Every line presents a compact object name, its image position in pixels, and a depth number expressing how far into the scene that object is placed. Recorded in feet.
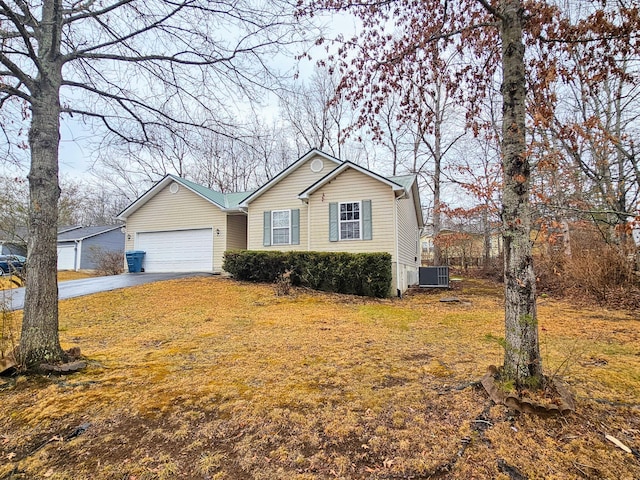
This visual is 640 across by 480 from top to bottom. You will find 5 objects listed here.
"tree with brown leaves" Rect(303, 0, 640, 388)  8.28
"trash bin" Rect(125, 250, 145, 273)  51.71
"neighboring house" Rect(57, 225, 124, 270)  78.69
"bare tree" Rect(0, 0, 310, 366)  11.37
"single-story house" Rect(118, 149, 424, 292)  37.24
